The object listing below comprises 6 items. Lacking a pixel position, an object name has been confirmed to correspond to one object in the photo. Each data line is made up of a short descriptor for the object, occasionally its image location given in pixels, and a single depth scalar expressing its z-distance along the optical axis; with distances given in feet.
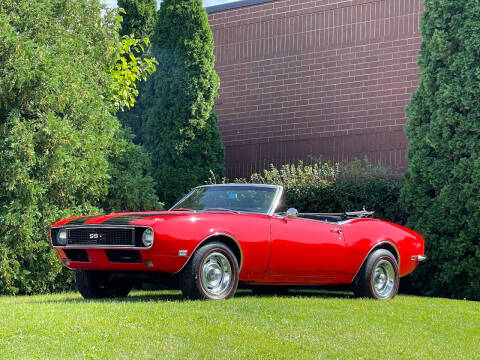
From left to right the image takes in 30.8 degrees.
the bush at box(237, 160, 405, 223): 50.70
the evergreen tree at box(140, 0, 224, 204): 64.03
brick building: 64.59
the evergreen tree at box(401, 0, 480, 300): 45.62
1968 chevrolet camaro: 31.94
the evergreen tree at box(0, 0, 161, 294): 41.47
